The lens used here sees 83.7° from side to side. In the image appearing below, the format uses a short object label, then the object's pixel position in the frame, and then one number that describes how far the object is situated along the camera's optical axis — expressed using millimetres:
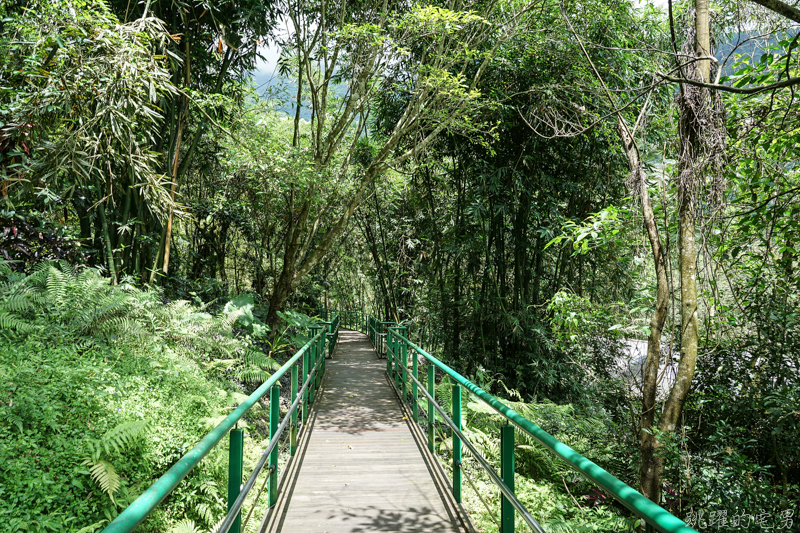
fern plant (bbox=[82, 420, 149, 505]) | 3039
